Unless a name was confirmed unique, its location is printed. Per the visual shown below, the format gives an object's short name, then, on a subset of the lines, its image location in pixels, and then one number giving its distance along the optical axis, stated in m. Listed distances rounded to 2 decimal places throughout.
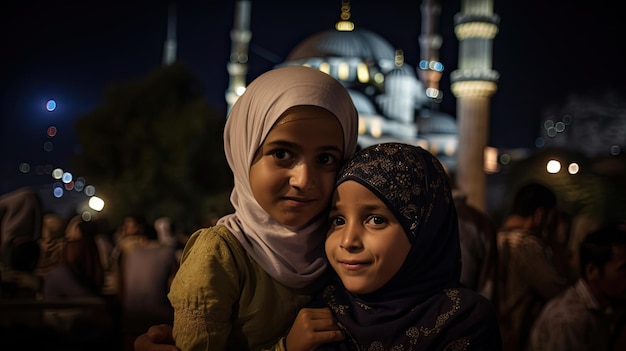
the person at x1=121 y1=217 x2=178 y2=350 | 3.55
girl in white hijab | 1.42
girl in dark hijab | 1.38
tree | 15.47
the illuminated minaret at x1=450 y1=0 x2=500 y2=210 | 17.62
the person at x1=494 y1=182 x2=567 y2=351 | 3.15
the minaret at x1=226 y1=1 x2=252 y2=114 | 27.70
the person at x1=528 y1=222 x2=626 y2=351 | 2.44
